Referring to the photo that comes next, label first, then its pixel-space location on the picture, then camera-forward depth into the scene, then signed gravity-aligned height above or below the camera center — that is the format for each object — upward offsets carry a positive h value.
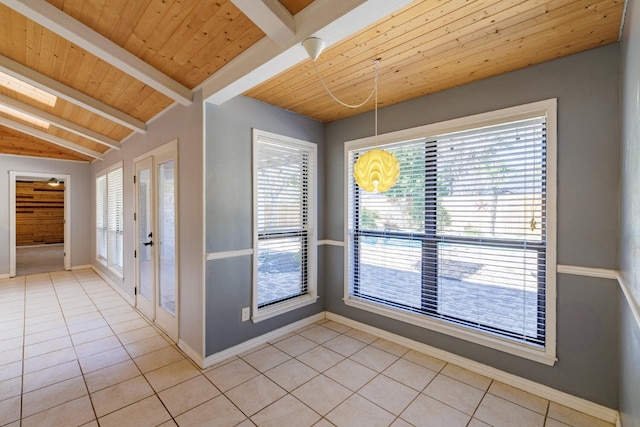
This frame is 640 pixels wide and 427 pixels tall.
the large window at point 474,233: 2.18 -0.20
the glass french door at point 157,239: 3.06 -0.33
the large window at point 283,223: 2.99 -0.14
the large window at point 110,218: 4.69 -0.13
